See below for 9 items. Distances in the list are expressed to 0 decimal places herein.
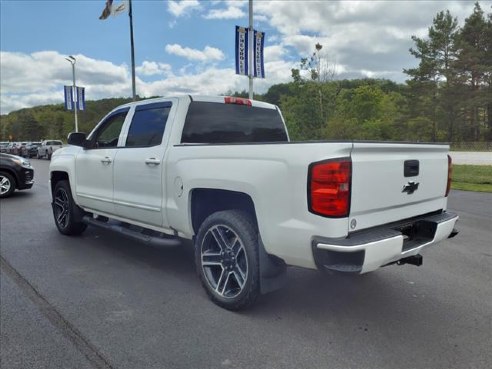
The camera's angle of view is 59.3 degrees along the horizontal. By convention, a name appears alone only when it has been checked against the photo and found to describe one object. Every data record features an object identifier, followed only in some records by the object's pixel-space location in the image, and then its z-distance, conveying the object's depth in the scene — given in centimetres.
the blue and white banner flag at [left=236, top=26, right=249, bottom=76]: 1688
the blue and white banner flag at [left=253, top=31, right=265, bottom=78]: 1744
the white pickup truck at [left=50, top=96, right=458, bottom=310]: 300
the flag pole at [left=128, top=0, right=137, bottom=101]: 2609
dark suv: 1177
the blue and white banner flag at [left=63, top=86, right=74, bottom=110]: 4000
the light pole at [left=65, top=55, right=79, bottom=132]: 4046
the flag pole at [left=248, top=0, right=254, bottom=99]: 1697
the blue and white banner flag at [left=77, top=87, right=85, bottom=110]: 4078
